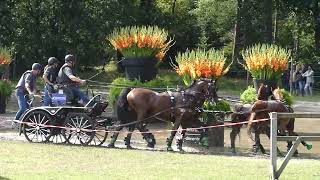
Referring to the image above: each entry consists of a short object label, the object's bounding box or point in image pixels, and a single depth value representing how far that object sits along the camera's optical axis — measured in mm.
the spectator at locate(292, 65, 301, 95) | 35500
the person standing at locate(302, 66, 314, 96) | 35503
